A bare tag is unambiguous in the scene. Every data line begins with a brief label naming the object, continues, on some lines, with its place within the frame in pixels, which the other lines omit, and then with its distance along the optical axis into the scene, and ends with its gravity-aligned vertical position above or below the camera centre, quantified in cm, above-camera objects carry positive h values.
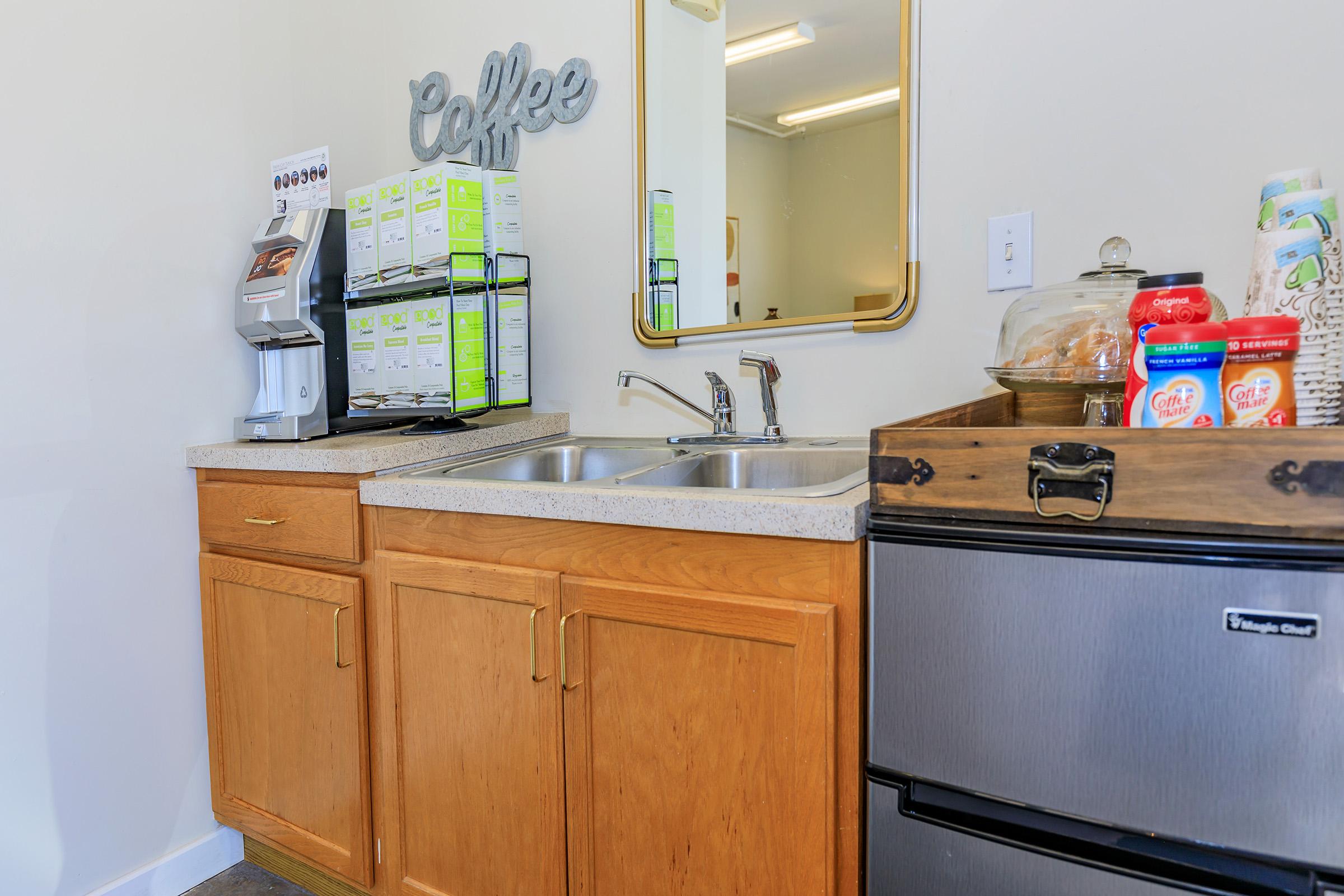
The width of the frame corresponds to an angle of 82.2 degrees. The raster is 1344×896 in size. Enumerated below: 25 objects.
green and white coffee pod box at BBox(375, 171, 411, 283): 165 +35
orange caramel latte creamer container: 82 +2
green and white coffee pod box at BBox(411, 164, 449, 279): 159 +35
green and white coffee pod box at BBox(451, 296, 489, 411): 162 +8
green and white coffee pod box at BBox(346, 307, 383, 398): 174 +9
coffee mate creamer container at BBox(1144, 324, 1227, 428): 82 +1
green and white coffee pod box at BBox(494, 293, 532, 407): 171 +9
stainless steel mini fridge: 72 -34
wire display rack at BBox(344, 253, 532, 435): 162 +15
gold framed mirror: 147 +46
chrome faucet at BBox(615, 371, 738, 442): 163 -4
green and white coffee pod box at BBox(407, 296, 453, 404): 162 +9
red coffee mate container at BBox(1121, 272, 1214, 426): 92 +9
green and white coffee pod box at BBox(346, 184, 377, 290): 172 +35
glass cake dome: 110 +8
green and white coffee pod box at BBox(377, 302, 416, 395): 167 +10
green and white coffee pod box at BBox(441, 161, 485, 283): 159 +37
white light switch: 135 +24
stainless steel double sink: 142 -15
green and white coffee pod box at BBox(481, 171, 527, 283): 167 +38
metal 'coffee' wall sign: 188 +73
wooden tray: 71 -9
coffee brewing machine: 171 +15
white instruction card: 181 +51
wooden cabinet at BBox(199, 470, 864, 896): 99 -49
